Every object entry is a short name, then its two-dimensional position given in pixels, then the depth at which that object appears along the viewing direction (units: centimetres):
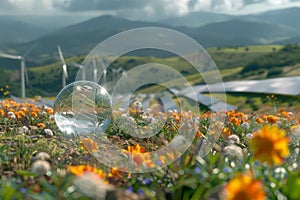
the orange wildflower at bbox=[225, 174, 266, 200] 260
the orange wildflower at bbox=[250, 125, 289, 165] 310
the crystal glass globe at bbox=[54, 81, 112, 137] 742
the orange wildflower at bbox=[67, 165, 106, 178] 364
